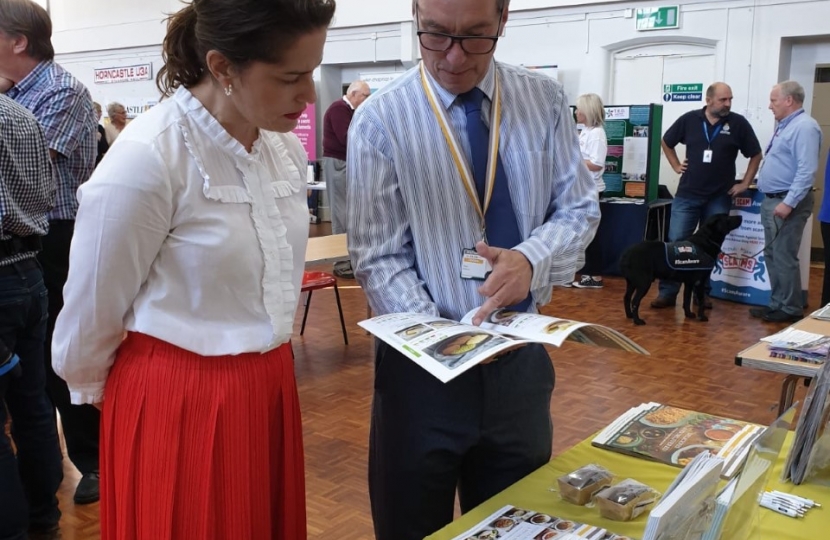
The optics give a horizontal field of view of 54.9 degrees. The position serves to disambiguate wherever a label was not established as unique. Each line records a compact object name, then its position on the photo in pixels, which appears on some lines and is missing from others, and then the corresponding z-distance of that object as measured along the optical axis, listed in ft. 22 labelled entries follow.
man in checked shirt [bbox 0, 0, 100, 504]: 8.45
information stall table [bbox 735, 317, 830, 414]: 8.00
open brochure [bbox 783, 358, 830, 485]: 4.67
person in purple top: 22.70
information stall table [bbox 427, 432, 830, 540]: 4.45
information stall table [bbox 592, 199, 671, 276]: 23.47
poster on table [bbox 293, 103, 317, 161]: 36.68
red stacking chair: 15.12
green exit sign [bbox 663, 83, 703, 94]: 26.89
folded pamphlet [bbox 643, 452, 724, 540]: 2.93
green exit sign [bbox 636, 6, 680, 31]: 26.50
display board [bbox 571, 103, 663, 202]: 24.22
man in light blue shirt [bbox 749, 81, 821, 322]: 18.76
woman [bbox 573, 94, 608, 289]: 23.11
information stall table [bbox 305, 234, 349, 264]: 14.30
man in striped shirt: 4.83
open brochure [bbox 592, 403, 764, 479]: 5.52
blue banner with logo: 20.74
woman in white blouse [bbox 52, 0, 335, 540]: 4.14
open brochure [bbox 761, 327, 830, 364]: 8.22
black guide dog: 18.86
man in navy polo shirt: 20.76
